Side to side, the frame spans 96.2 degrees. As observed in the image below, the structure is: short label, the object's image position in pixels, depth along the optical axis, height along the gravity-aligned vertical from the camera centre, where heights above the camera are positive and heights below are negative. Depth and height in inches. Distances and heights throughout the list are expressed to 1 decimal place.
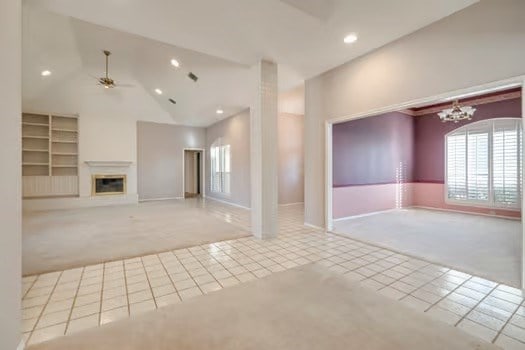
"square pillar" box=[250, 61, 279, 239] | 160.9 +15.8
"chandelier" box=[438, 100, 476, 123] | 206.4 +53.2
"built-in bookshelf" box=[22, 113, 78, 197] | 278.7 +26.3
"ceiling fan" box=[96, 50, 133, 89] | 216.7 +87.7
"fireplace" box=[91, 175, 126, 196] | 304.7 -12.0
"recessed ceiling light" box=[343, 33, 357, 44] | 128.9 +75.7
